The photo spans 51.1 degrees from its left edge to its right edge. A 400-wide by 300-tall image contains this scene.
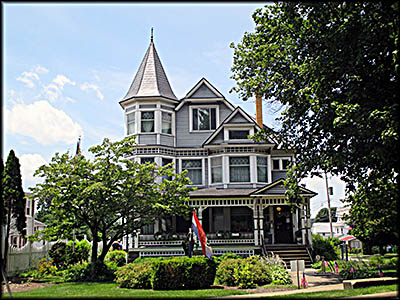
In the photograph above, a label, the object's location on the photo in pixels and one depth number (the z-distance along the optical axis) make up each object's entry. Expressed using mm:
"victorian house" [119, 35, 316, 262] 26906
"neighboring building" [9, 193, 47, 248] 24125
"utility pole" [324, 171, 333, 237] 45438
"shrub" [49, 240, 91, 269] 23609
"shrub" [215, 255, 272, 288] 16791
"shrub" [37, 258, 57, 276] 21406
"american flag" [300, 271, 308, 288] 16219
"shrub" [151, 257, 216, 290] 15953
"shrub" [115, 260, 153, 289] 16672
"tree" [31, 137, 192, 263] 19906
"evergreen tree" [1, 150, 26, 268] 19453
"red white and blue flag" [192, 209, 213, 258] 17047
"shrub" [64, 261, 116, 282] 19250
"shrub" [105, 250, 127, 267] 26672
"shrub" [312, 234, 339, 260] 26911
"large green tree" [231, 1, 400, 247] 14164
